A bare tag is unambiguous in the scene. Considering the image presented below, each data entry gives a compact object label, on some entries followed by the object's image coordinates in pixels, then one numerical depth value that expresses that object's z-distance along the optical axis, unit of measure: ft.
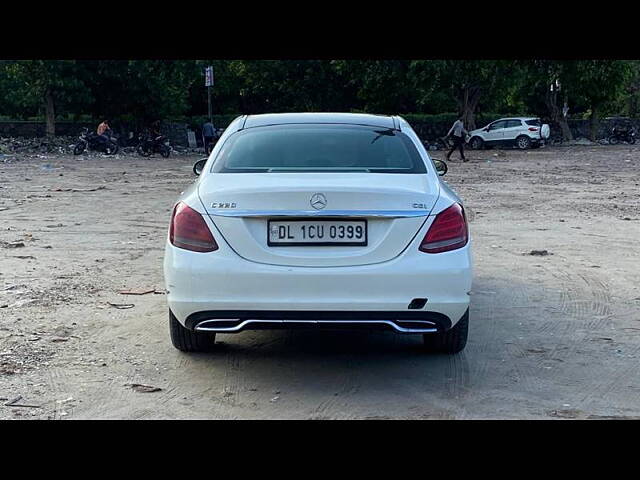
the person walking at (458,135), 106.22
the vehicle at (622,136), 151.64
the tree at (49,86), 127.13
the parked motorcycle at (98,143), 116.26
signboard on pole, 117.39
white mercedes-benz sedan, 16.65
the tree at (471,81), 135.95
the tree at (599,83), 140.67
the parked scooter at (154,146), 117.08
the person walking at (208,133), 121.39
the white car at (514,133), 137.80
